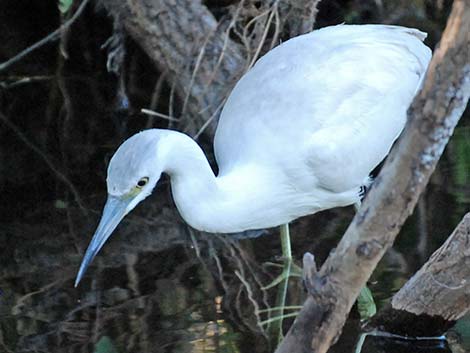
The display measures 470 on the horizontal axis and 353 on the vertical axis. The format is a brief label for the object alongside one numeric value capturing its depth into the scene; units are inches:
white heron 350.0
